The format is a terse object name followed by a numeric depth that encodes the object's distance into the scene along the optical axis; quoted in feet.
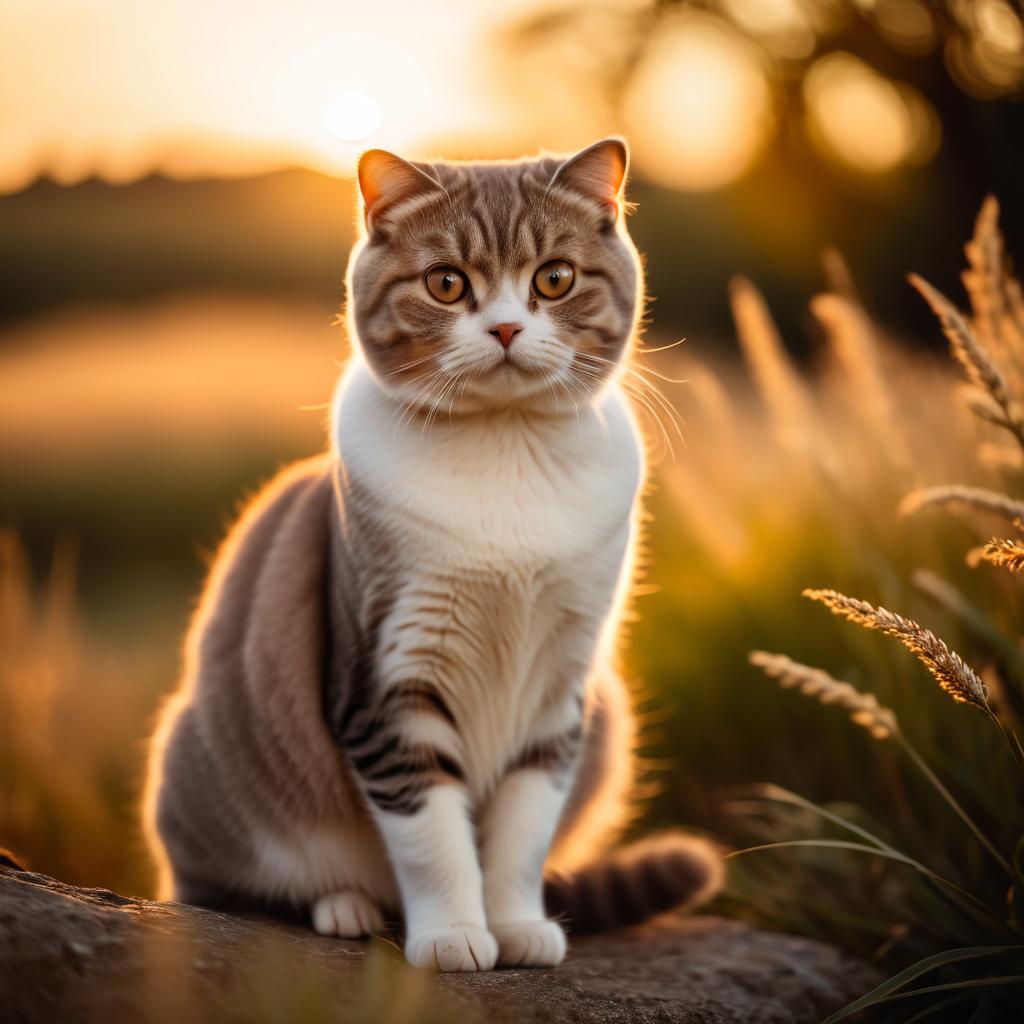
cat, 3.45
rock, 2.98
